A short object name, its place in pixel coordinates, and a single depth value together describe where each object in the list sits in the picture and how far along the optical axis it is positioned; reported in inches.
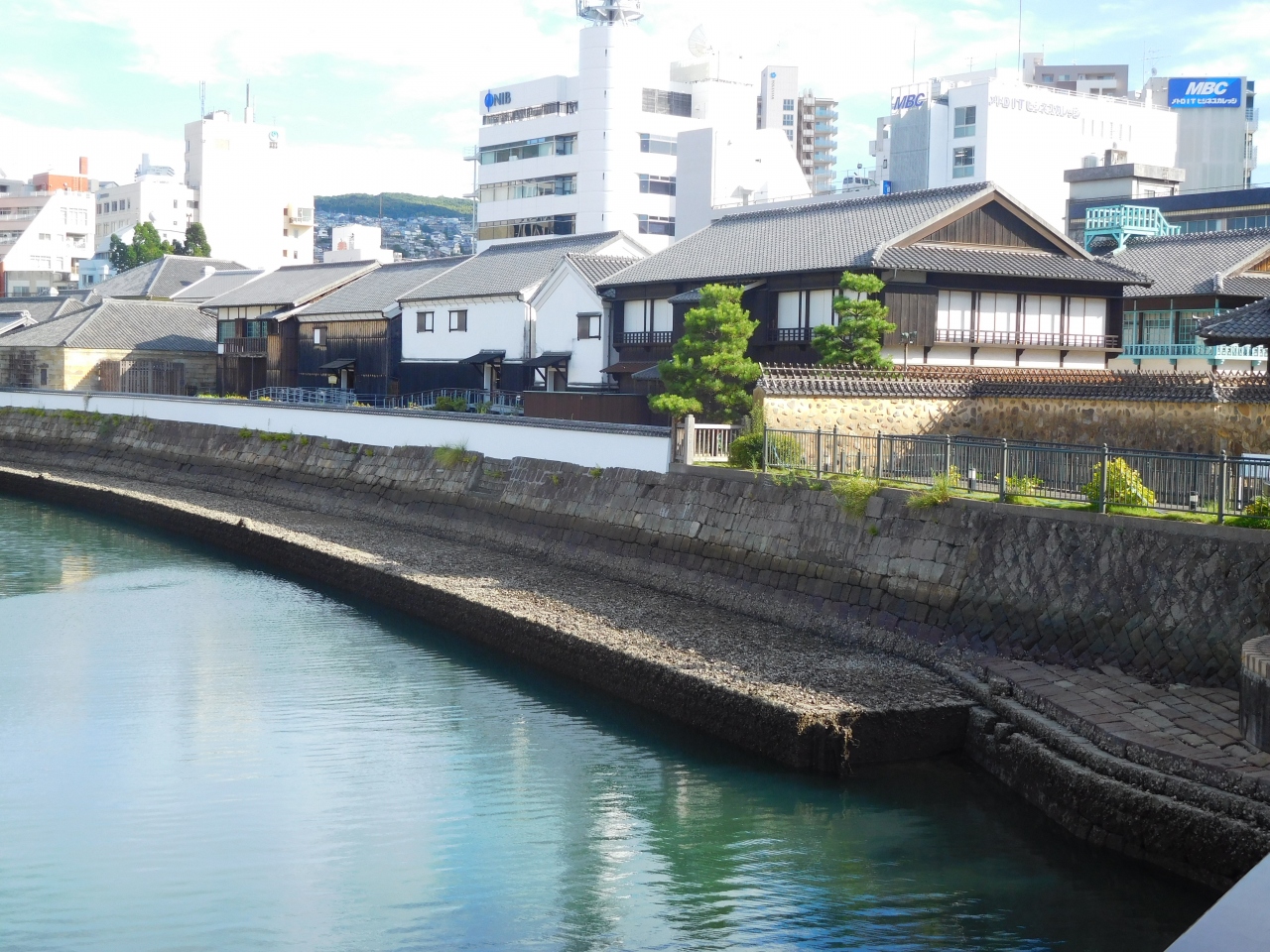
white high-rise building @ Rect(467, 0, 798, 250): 2992.1
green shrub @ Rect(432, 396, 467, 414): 1644.9
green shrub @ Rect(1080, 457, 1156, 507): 629.9
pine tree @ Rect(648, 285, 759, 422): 1125.1
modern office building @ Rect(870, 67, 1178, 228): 2581.2
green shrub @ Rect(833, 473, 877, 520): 771.4
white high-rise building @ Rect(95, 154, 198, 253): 3924.7
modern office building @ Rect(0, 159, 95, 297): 3927.2
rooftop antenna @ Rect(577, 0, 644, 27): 3002.0
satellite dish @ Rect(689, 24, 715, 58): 3174.2
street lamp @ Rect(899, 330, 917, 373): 1235.2
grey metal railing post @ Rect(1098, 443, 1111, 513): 634.8
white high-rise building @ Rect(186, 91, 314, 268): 4062.5
